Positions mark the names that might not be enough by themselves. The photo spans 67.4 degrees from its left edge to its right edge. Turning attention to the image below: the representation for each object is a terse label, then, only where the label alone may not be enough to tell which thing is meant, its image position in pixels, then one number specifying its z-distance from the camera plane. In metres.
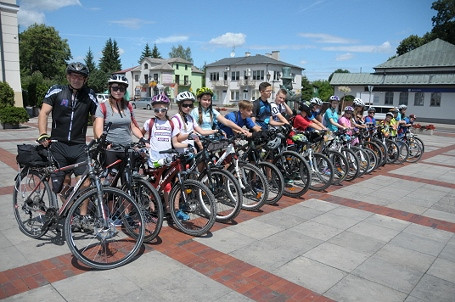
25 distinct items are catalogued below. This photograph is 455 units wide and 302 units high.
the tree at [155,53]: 89.62
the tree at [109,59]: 76.62
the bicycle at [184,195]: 4.36
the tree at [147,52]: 90.31
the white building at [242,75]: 54.56
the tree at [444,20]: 45.19
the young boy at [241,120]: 5.99
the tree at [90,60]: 75.35
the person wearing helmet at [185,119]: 4.79
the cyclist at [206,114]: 5.50
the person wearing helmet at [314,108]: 7.36
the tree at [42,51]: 52.41
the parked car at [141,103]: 40.69
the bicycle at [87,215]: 3.52
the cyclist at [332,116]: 8.16
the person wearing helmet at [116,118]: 4.10
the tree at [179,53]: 96.94
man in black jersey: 4.07
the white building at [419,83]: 34.53
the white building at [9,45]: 16.48
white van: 27.92
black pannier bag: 4.05
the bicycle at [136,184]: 3.99
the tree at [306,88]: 61.08
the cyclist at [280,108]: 6.91
